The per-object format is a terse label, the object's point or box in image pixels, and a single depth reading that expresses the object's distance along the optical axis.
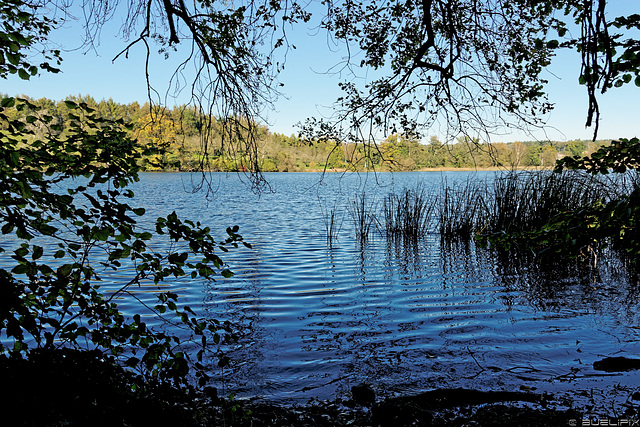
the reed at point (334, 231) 11.79
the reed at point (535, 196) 9.14
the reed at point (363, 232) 11.69
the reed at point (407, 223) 11.74
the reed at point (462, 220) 11.16
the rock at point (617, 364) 3.95
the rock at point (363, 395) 3.47
